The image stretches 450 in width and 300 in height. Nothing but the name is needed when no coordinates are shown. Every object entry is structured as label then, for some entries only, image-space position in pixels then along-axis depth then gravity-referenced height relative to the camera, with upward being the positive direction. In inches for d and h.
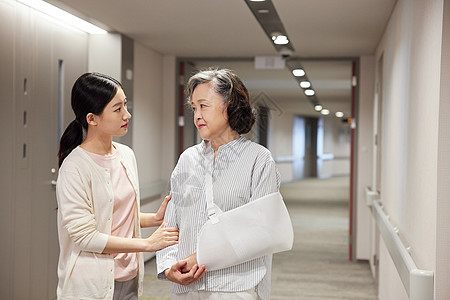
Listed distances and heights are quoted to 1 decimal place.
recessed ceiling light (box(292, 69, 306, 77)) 247.6 +34.0
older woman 65.9 -4.9
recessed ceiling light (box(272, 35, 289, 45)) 192.5 +39.0
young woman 69.1 -8.7
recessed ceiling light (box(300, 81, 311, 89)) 273.3 +31.9
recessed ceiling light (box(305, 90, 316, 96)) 311.9 +31.4
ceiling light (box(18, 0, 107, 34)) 149.3 +38.9
